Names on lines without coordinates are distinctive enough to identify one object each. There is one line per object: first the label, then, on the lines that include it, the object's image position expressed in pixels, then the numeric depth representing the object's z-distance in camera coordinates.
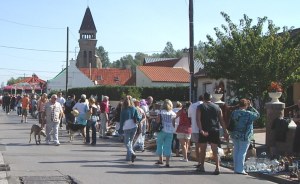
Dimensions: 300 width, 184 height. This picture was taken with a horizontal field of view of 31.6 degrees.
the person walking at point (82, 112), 18.97
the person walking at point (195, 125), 12.28
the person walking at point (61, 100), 25.36
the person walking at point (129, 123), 13.62
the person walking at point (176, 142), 15.46
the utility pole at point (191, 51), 21.47
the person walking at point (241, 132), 11.92
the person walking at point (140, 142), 16.52
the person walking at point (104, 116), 21.58
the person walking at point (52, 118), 18.08
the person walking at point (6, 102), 41.84
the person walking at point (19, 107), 38.97
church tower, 97.81
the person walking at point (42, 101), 20.68
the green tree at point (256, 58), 21.03
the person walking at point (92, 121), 18.80
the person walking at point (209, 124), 11.86
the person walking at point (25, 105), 29.82
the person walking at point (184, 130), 14.03
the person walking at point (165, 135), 13.24
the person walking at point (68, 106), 22.38
